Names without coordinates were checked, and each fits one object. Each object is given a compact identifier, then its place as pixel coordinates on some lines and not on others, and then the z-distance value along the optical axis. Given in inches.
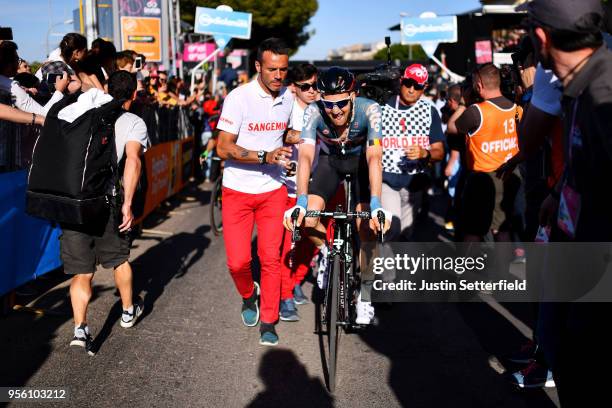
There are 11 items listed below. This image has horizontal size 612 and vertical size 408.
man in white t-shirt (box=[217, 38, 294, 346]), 209.8
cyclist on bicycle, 183.5
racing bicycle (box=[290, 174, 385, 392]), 176.7
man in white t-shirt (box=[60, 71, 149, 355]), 199.3
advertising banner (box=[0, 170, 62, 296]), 230.8
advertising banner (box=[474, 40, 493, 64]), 667.4
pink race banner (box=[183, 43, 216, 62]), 904.3
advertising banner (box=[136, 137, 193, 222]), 409.9
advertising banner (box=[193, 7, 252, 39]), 649.6
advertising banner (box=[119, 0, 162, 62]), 645.3
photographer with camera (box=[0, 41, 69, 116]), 255.1
